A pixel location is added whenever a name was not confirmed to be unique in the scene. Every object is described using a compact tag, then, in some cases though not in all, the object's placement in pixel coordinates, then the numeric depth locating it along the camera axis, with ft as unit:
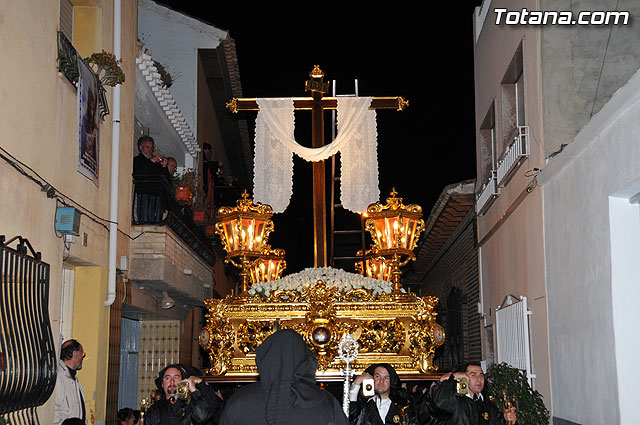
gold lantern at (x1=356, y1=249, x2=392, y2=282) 48.99
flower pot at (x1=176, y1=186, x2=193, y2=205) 48.93
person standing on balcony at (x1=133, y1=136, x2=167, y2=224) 42.86
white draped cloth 40.93
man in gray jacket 28.45
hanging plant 34.09
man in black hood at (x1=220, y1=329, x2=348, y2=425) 15.48
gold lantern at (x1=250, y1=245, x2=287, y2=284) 48.75
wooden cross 39.11
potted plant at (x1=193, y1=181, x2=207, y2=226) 57.47
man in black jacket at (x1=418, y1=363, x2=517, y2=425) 25.09
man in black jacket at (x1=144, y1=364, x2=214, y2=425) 22.76
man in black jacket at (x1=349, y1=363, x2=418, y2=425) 26.05
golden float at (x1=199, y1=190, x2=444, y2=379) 33.19
